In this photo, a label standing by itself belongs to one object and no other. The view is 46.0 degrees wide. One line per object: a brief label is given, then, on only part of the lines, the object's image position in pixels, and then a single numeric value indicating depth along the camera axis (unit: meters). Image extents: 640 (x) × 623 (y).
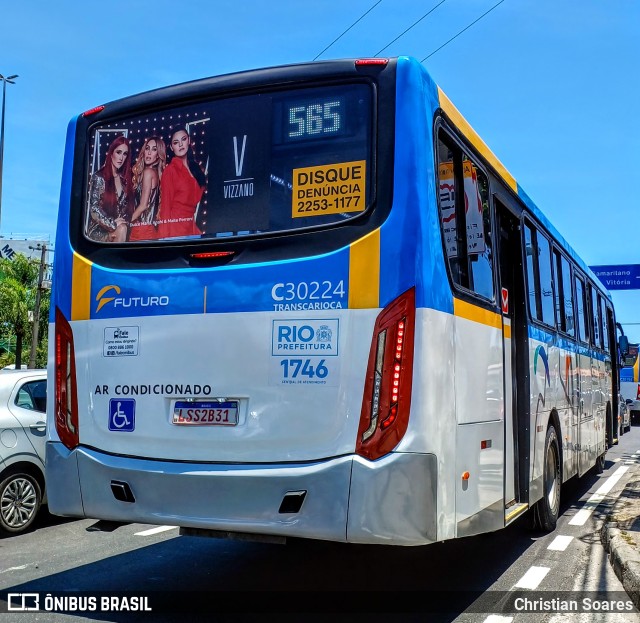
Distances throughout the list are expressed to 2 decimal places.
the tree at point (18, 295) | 41.88
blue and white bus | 4.34
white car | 7.45
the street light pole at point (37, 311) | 37.81
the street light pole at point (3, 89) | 36.22
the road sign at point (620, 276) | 38.47
